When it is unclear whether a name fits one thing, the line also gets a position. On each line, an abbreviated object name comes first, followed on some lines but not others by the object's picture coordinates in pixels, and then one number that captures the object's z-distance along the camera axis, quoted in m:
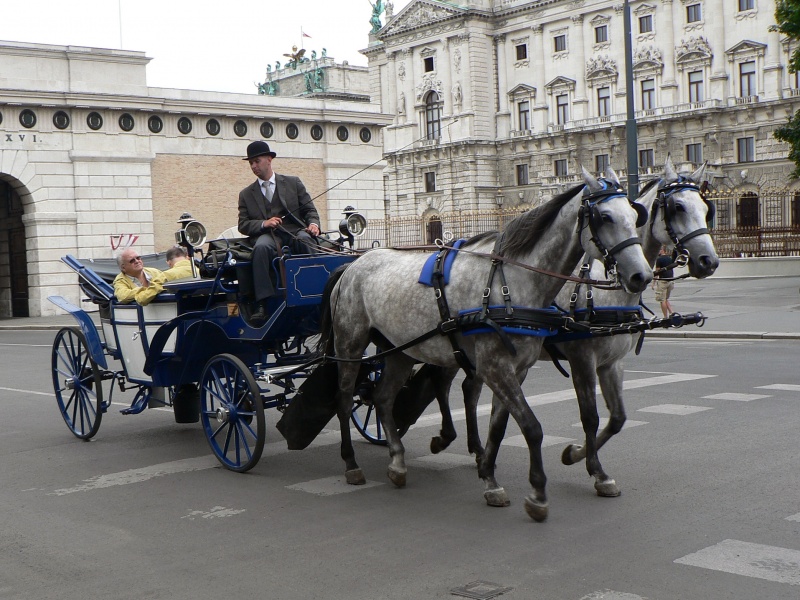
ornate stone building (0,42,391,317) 31.66
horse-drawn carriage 7.62
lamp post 22.41
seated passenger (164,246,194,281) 9.11
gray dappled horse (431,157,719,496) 6.34
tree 28.22
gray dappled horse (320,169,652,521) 5.77
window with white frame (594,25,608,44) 68.06
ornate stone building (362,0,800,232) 61.25
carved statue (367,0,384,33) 83.62
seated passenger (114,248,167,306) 8.45
